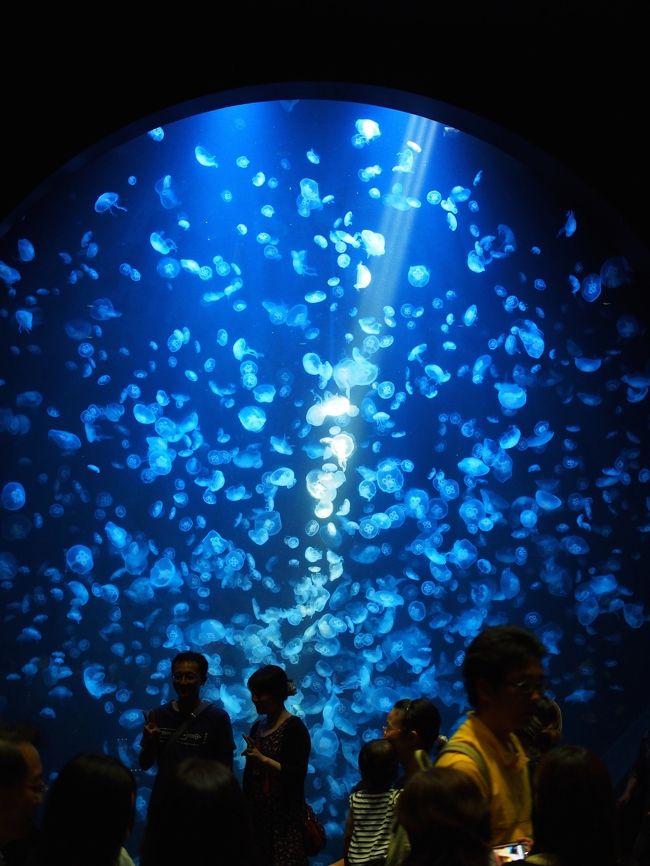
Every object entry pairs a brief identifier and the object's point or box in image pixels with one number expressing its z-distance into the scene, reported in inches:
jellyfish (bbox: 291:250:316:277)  350.9
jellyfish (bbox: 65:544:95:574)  315.3
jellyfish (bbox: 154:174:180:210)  340.8
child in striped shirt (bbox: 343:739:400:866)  135.6
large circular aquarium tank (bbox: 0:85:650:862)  310.0
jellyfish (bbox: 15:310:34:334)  312.2
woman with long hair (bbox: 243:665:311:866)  152.9
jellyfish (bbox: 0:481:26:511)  308.5
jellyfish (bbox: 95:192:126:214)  325.4
